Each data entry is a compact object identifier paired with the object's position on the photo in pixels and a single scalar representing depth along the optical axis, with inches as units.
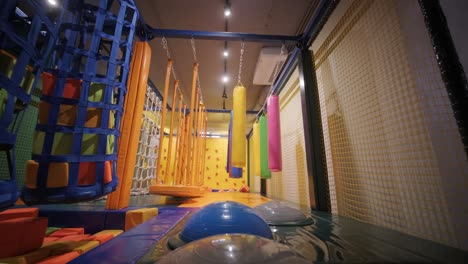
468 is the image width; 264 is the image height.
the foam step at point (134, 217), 61.1
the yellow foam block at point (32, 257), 36.4
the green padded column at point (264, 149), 115.0
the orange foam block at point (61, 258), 36.7
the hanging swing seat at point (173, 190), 82.1
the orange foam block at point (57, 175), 34.4
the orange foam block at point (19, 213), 50.0
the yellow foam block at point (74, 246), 42.8
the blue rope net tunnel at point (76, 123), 34.7
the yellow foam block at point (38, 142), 35.7
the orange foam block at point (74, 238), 52.2
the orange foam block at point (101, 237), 50.9
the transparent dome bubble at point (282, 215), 48.9
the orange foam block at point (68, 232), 56.2
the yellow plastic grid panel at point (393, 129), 32.4
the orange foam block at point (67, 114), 38.2
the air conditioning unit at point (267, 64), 122.7
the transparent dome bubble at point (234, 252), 19.0
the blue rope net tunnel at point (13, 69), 25.7
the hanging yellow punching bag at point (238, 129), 77.3
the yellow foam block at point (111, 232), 57.9
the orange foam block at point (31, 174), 33.4
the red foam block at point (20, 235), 39.2
